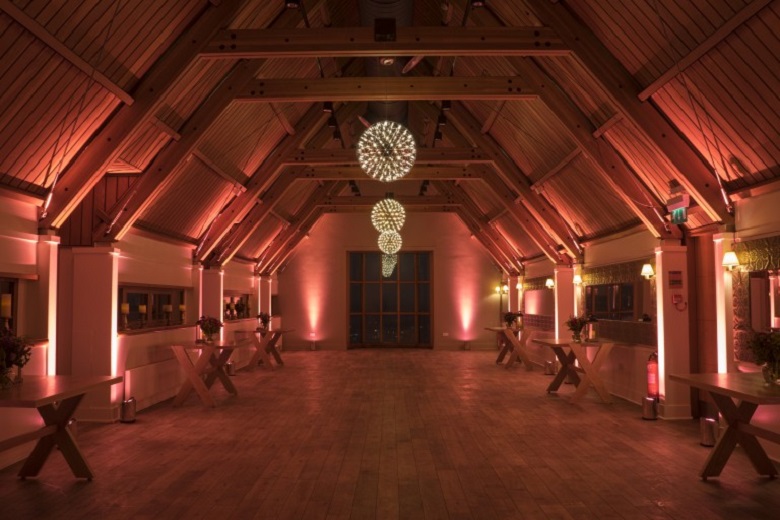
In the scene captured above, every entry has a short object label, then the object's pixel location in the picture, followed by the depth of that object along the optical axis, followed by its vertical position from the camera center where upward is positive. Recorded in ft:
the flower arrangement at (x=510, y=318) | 45.96 -1.98
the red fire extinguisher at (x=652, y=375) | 26.53 -3.51
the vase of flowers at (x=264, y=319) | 47.06 -1.96
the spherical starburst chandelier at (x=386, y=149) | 19.20 +4.18
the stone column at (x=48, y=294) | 21.31 -0.02
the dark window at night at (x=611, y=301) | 30.67 -0.60
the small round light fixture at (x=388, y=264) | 55.83 +2.29
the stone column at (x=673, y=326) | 25.20 -1.46
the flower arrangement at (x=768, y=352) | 15.21 -1.51
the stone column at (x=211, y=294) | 39.24 -0.11
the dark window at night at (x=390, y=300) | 61.05 -0.85
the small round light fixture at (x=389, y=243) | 42.39 +3.13
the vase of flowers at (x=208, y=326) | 31.53 -1.64
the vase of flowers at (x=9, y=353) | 15.12 -1.40
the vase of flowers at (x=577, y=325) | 31.30 -1.72
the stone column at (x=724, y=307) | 21.67 -0.63
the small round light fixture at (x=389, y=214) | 30.12 +3.53
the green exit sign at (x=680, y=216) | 22.02 +2.47
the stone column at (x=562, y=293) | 39.27 -0.22
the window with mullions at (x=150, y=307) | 28.55 -0.69
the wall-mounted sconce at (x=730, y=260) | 20.74 +0.90
